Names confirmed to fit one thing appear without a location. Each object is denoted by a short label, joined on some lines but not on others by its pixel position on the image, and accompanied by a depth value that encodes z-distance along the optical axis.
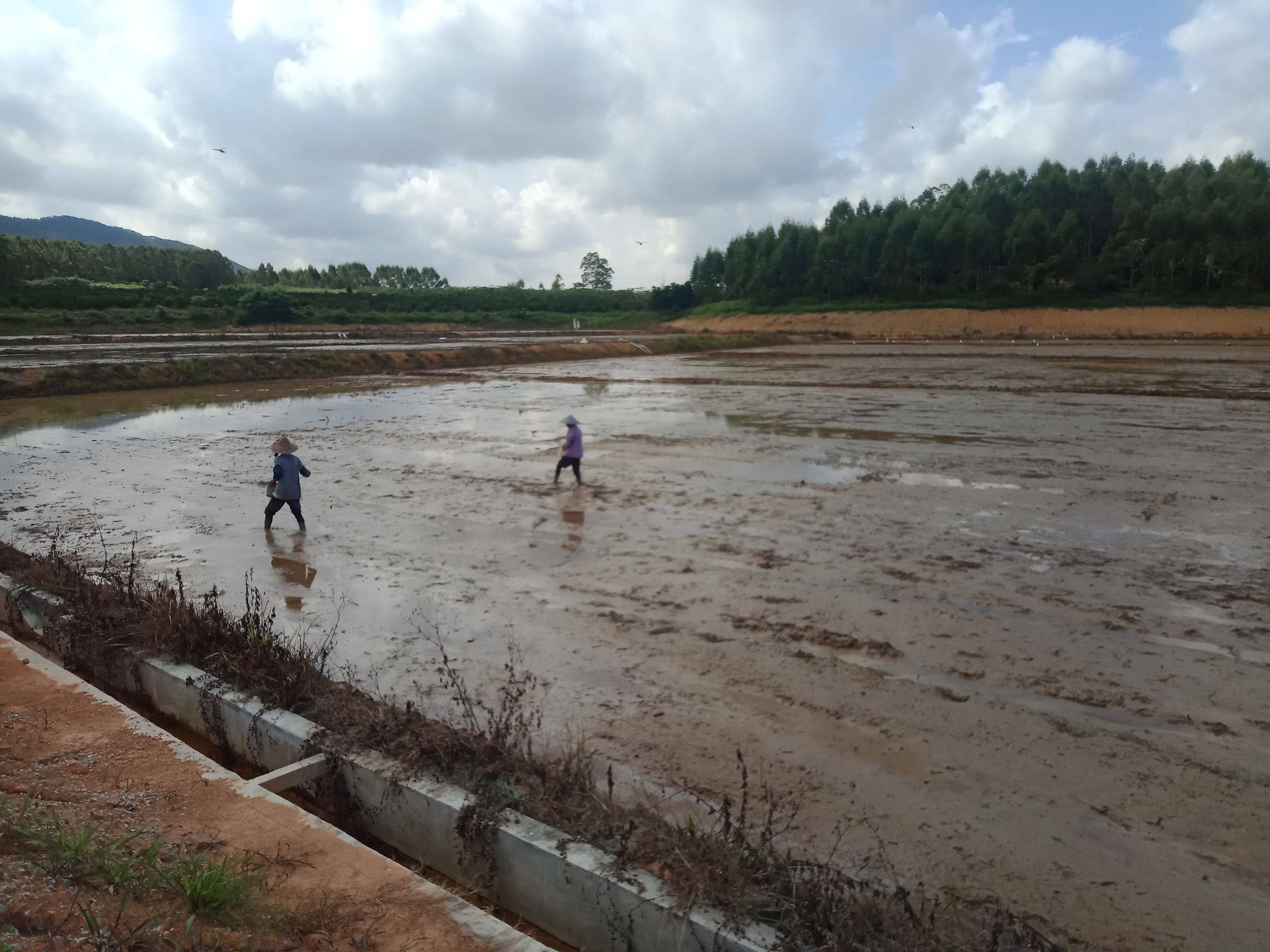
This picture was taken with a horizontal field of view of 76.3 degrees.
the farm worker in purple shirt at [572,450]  11.61
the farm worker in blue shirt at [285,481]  9.38
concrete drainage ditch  3.08
